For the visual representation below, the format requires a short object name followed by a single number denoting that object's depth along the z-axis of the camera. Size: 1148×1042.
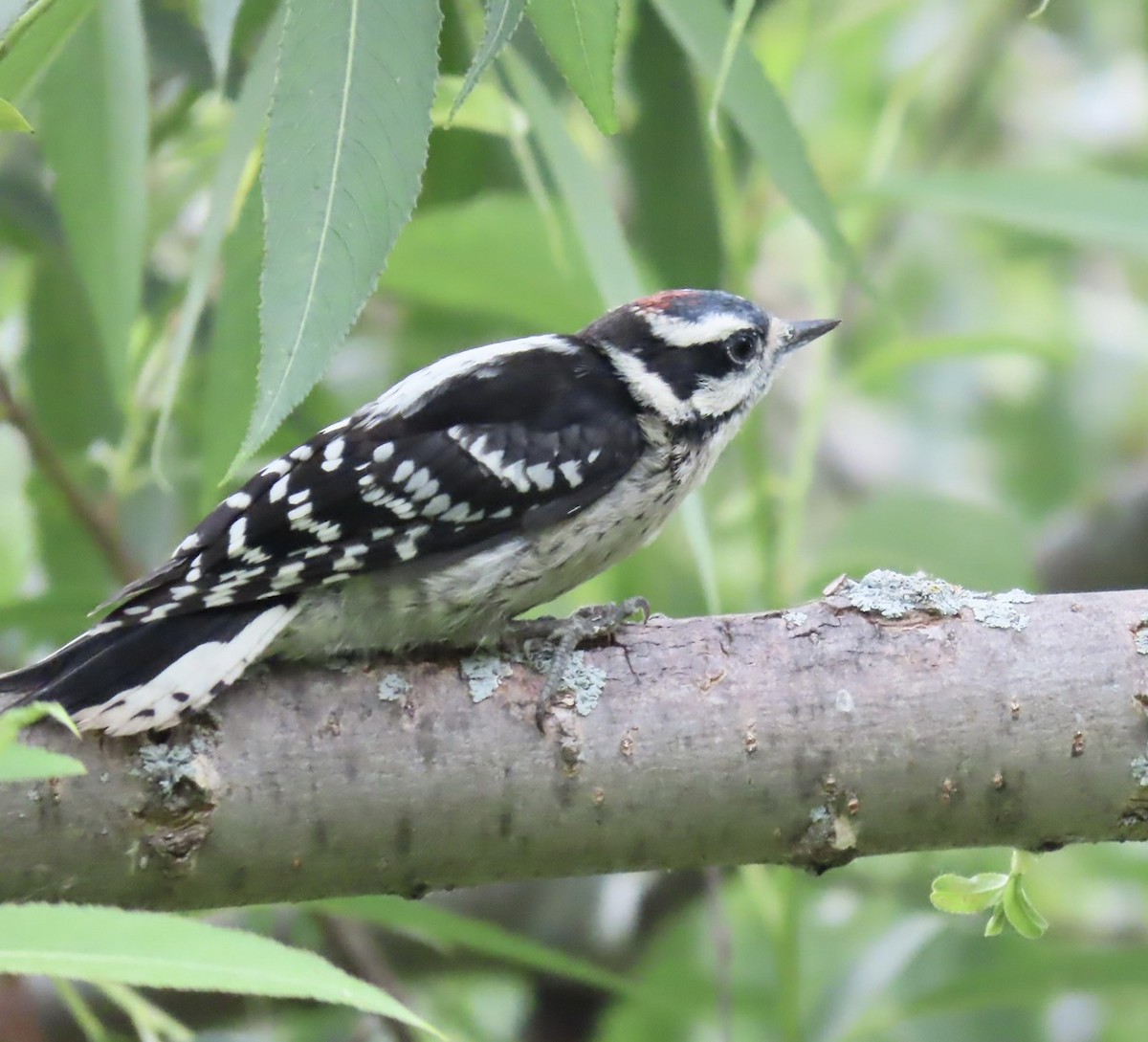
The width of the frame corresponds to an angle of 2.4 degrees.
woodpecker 4.56
